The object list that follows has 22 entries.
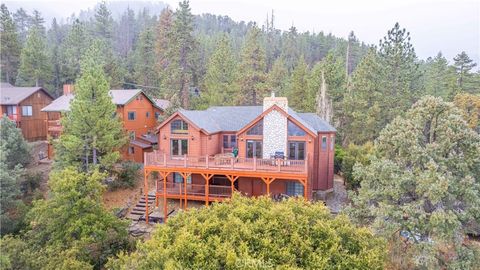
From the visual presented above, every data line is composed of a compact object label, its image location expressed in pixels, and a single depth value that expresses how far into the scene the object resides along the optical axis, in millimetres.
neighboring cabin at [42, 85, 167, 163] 29516
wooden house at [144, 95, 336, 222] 19891
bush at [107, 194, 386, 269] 9398
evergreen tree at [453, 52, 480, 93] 38312
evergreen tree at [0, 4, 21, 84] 42094
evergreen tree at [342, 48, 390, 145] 30984
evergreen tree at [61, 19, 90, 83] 44188
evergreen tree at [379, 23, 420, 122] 30856
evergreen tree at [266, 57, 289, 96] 39031
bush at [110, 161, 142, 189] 24902
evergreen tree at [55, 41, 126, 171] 22406
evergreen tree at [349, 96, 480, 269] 12977
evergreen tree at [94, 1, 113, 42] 63875
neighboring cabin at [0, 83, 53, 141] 32750
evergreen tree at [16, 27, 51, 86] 39312
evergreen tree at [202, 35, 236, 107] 36719
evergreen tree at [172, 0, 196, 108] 36781
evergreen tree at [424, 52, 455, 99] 39156
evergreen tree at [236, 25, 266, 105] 35125
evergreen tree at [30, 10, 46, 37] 74156
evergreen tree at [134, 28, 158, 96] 47625
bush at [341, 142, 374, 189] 24089
